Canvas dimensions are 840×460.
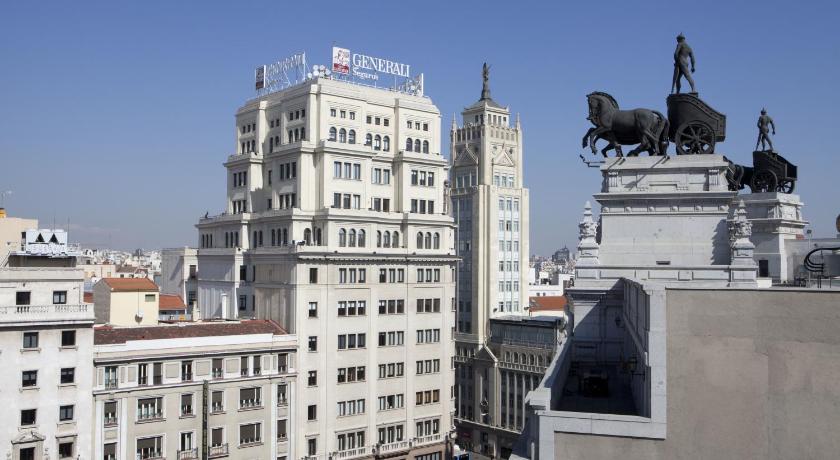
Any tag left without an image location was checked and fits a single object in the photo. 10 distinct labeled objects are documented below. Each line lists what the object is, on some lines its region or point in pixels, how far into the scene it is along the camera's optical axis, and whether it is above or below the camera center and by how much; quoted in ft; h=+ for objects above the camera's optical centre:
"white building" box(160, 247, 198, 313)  304.09 -4.40
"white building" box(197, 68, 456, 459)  238.07 +1.70
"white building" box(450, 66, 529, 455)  438.40 +19.28
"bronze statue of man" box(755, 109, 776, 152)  176.24 +30.63
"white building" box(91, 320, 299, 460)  198.90 -34.77
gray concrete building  70.59 -11.65
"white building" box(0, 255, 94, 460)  185.06 -24.78
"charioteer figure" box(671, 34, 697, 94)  128.98 +33.87
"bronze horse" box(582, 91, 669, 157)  126.00 +22.16
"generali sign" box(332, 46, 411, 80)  268.00 +70.05
